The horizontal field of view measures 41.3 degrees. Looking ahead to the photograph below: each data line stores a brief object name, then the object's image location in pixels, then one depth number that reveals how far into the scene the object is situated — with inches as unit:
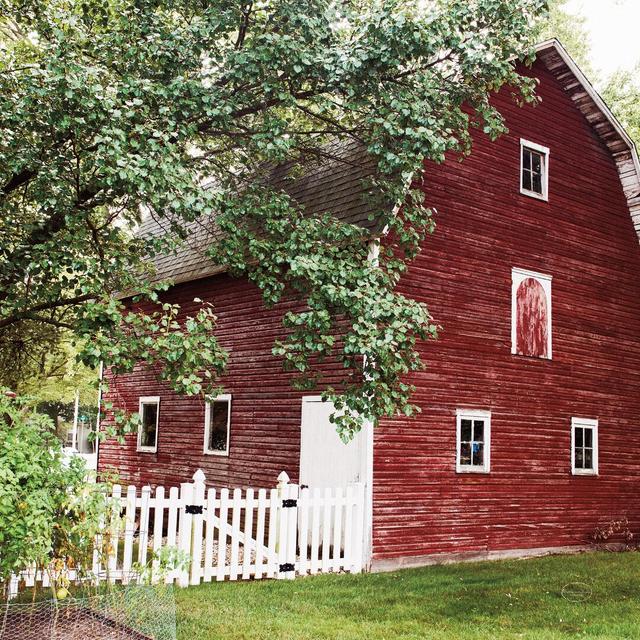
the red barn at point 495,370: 572.7
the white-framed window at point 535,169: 666.8
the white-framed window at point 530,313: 639.1
